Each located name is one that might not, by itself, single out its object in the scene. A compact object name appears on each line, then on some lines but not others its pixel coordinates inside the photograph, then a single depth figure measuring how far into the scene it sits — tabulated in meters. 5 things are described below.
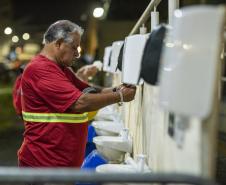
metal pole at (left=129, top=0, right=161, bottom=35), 3.80
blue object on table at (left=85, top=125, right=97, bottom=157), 5.94
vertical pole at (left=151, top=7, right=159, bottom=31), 3.74
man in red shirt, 3.59
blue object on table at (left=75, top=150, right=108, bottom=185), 4.61
